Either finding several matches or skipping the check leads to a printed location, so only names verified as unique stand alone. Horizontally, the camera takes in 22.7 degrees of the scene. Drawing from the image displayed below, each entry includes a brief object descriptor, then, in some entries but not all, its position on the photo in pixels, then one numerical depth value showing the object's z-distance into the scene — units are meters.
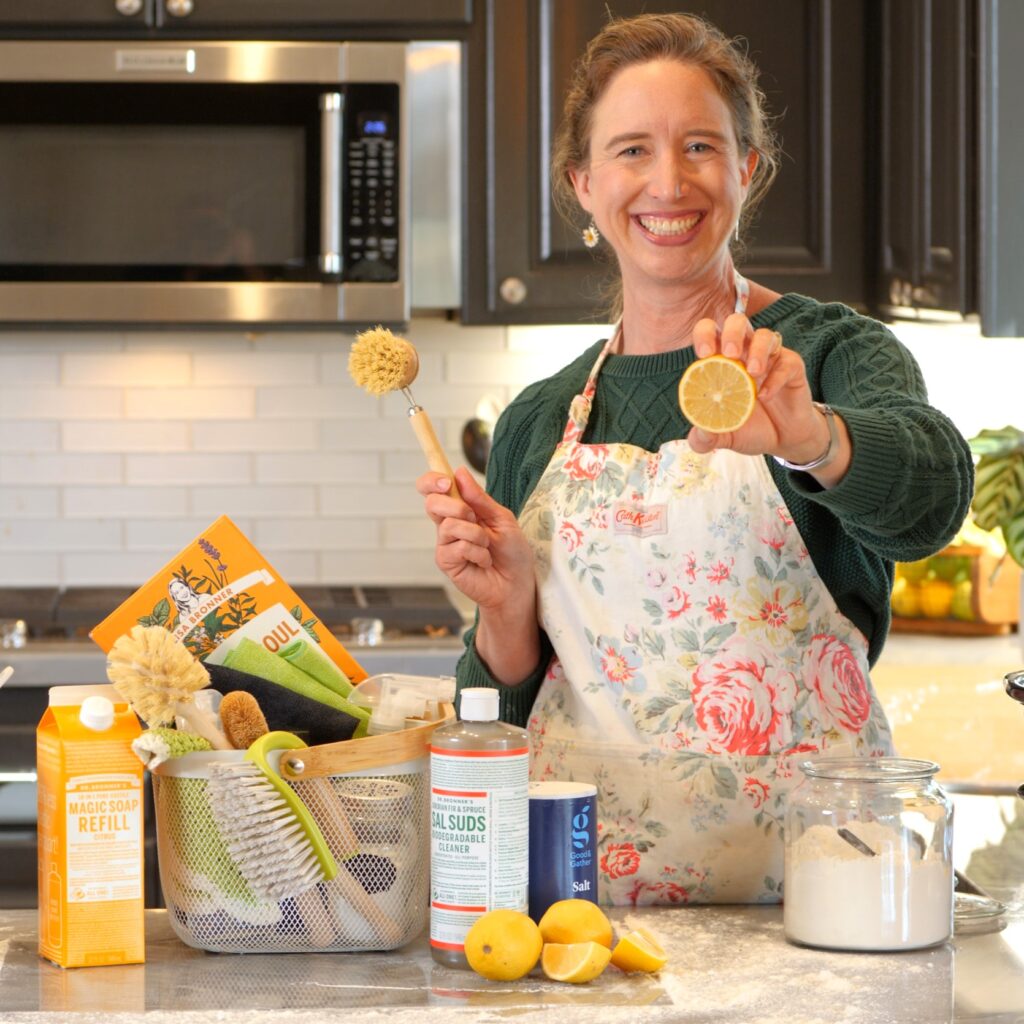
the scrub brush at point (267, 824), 2.13
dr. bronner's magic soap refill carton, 2.14
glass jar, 2.19
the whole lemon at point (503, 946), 2.11
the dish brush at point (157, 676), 2.13
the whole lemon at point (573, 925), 2.15
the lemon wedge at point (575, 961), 2.11
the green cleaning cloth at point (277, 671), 2.24
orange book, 2.25
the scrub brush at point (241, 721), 2.18
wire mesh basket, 2.17
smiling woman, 2.53
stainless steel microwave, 4.30
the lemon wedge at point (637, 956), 2.14
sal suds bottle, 2.13
